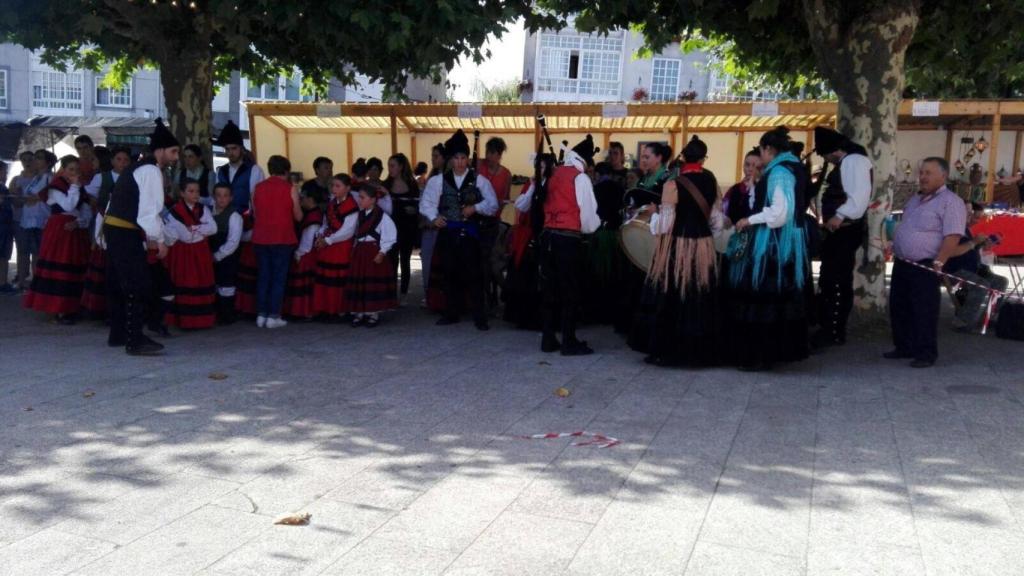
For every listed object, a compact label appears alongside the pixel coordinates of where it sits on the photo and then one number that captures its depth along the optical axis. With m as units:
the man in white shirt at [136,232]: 7.73
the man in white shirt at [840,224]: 7.85
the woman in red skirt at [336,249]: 9.59
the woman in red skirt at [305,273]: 9.78
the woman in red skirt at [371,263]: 9.53
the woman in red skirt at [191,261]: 8.96
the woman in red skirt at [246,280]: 9.77
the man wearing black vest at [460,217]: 9.62
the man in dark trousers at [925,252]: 7.65
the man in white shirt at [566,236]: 8.09
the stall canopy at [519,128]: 15.19
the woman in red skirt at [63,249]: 9.52
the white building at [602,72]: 41.06
